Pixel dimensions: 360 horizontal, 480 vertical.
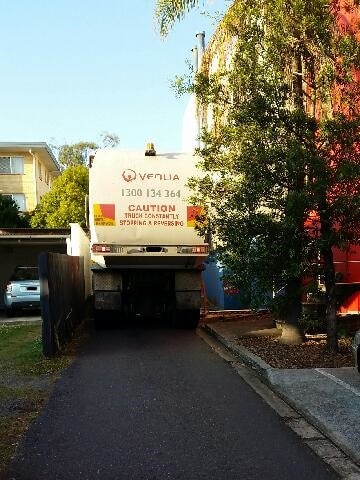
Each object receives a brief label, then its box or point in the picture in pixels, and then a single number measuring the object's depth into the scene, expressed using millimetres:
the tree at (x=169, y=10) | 10578
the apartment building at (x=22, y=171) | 32531
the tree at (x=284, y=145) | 8680
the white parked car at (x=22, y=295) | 19234
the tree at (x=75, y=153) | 54094
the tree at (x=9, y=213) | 26912
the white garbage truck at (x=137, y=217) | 12062
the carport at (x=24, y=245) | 20734
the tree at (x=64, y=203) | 31547
